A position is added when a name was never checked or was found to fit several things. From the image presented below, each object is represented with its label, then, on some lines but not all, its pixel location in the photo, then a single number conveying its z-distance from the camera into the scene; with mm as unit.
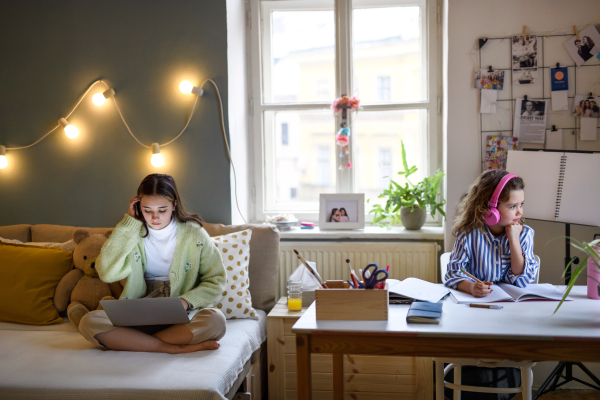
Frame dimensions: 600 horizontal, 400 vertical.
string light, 2504
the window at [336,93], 2844
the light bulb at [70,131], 2580
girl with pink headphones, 1818
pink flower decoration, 2762
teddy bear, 2129
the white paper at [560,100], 2324
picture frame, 2709
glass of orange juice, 2152
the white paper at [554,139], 2334
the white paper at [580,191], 2055
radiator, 2566
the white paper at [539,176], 2135
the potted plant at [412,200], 2600
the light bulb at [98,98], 2523
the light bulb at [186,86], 2501
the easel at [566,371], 2059
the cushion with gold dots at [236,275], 2102
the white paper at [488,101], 2383
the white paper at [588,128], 2301
